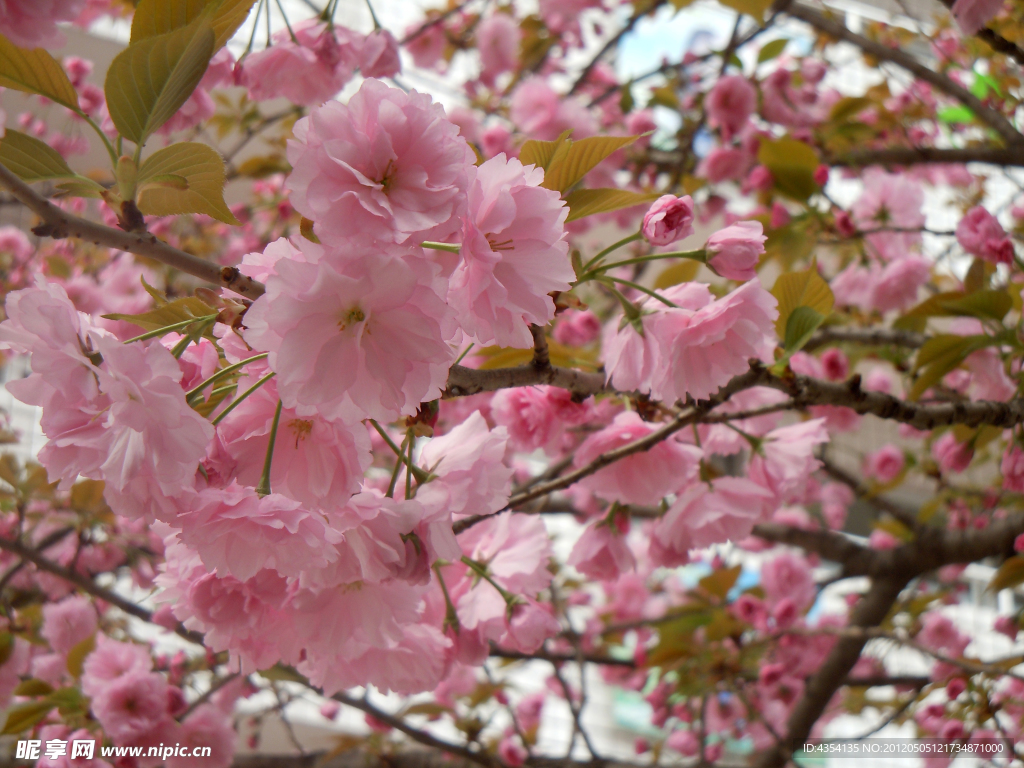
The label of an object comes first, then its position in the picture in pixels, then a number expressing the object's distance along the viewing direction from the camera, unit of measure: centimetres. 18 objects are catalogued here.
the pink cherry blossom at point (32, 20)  61
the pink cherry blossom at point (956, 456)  116
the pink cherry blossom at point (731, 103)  169
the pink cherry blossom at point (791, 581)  185
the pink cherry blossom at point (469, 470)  56
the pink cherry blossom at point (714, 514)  76
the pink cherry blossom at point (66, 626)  143
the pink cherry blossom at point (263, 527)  47
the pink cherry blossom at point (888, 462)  219
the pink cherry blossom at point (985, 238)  108
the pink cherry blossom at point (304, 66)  99
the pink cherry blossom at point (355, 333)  41
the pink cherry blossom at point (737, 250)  59
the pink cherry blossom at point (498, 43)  246
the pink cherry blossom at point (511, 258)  45
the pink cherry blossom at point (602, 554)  84
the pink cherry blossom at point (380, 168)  41
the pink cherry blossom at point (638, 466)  77
